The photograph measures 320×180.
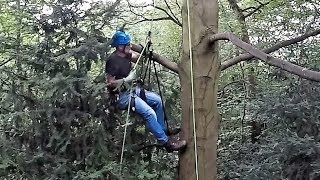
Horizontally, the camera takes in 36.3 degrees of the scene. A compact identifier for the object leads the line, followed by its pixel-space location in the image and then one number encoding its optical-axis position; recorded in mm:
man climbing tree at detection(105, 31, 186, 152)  5074
